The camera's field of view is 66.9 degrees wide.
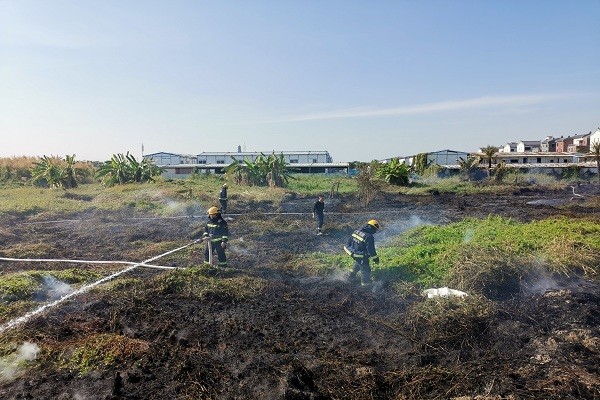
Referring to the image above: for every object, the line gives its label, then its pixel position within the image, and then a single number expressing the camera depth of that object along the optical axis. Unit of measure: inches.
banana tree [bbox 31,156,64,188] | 1158.3
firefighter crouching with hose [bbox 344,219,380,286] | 332.8
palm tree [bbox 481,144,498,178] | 1763.0
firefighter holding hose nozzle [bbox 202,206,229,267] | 387.5
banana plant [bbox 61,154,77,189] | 1181.7
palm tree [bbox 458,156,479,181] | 1767.2
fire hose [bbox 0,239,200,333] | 258.2
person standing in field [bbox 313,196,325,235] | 606.5
